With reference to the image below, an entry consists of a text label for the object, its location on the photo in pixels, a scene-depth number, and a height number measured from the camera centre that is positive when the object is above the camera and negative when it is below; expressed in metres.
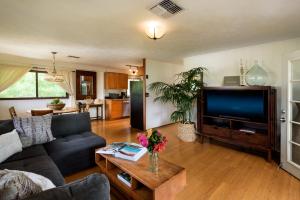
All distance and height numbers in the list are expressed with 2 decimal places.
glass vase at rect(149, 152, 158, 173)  1.61 -0.65
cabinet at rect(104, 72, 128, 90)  6.66 +0.72
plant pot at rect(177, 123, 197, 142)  3.79 -0.83
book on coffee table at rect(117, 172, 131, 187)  1.71 -0.87
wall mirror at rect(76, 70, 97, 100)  6.04 +0.50
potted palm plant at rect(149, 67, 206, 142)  3.79 +0.03
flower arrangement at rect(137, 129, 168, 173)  1.54 -0.42
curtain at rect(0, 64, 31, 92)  4.50 +0.67
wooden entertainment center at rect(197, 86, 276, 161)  2.73 -0.55
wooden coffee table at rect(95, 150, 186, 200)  1.43 -0.75
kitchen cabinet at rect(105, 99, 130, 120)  6.51 -0.43
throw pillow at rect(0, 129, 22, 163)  1.83 -0.56
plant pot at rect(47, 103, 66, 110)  3.98 -0.20
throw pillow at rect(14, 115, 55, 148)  2.32 -0.47
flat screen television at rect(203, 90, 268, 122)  2.93 -0.14
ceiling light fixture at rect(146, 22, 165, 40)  2.38 +1.01
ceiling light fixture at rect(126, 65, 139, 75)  6.62 +1.15
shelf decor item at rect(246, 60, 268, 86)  2.95 +0.38
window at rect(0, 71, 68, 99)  4.81 +0.29
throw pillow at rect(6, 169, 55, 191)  0.96 -0.50
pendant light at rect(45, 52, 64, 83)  4.32 +0.52
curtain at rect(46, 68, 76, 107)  5.68 +0.51
